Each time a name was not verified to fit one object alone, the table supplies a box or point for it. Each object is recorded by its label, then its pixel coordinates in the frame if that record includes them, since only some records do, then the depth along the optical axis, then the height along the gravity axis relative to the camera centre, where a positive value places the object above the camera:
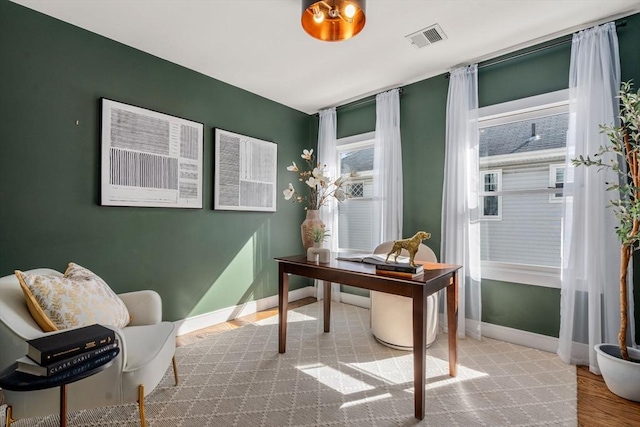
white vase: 2.32 -0.30
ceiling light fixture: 1.78 +1.22
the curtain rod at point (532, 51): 2.41 +1.41
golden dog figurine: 1.90 -0.18
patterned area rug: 1.70 -1.13
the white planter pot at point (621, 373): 1.81 -0.95
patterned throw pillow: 1.45 -0.45
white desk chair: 2.52 -0.87
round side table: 1.02 -0.57
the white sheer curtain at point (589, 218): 2.19 -0.01
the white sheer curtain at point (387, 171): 3.41 +0.52
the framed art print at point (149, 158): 2.51 +0.51
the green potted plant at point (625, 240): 1.83 -0.14
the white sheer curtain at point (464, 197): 2.81 +0.19
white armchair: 1.30 -0.73
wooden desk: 1.71 -0.44
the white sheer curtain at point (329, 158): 3.98 +0.76
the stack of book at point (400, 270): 1.81 -0.33
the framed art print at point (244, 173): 3.28 +0.49
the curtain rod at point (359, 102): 3.71 +1.44
